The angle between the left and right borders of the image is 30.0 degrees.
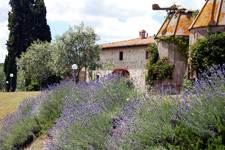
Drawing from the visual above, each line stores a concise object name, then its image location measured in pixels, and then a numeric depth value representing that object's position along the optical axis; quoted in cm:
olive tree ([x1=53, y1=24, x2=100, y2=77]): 4085
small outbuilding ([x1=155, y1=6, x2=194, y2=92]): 2810
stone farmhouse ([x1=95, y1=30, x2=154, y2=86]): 4621
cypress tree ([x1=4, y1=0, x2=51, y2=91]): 5049
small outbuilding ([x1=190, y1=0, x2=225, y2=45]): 2481
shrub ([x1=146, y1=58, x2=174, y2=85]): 2798
